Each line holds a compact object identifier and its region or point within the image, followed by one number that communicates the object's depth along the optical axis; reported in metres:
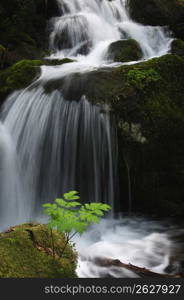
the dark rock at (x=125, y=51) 10.15
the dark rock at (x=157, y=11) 14.57
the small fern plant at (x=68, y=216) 2.17
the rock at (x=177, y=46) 11.23
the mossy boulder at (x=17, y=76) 7.39
